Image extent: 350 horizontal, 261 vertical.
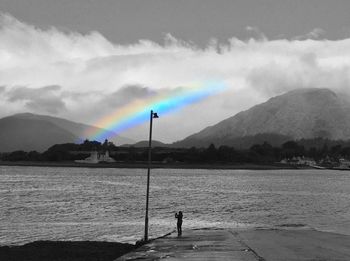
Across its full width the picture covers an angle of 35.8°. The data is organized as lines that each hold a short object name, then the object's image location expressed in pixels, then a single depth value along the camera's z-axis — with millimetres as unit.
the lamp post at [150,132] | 38112
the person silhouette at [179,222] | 41669
